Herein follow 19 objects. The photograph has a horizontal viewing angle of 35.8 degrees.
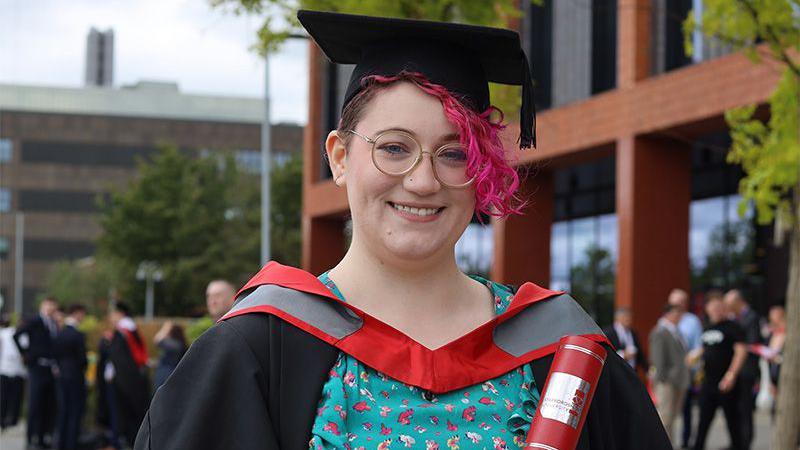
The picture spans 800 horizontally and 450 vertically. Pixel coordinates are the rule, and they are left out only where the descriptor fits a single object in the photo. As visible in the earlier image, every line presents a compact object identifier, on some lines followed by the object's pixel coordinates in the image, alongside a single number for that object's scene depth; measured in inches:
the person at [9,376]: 698.8
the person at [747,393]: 514.9
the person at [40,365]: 611.5
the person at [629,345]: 508.1
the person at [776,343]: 521.3
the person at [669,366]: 531.5
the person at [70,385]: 594.5
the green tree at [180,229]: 1763.0
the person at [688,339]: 604.1
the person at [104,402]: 572.4
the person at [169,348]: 459.9
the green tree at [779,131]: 297.4
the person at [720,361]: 510.6
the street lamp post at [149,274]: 1807.3
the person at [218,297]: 405.1
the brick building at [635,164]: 799.7
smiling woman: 92.7
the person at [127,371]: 546.0
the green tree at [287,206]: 1798.7
